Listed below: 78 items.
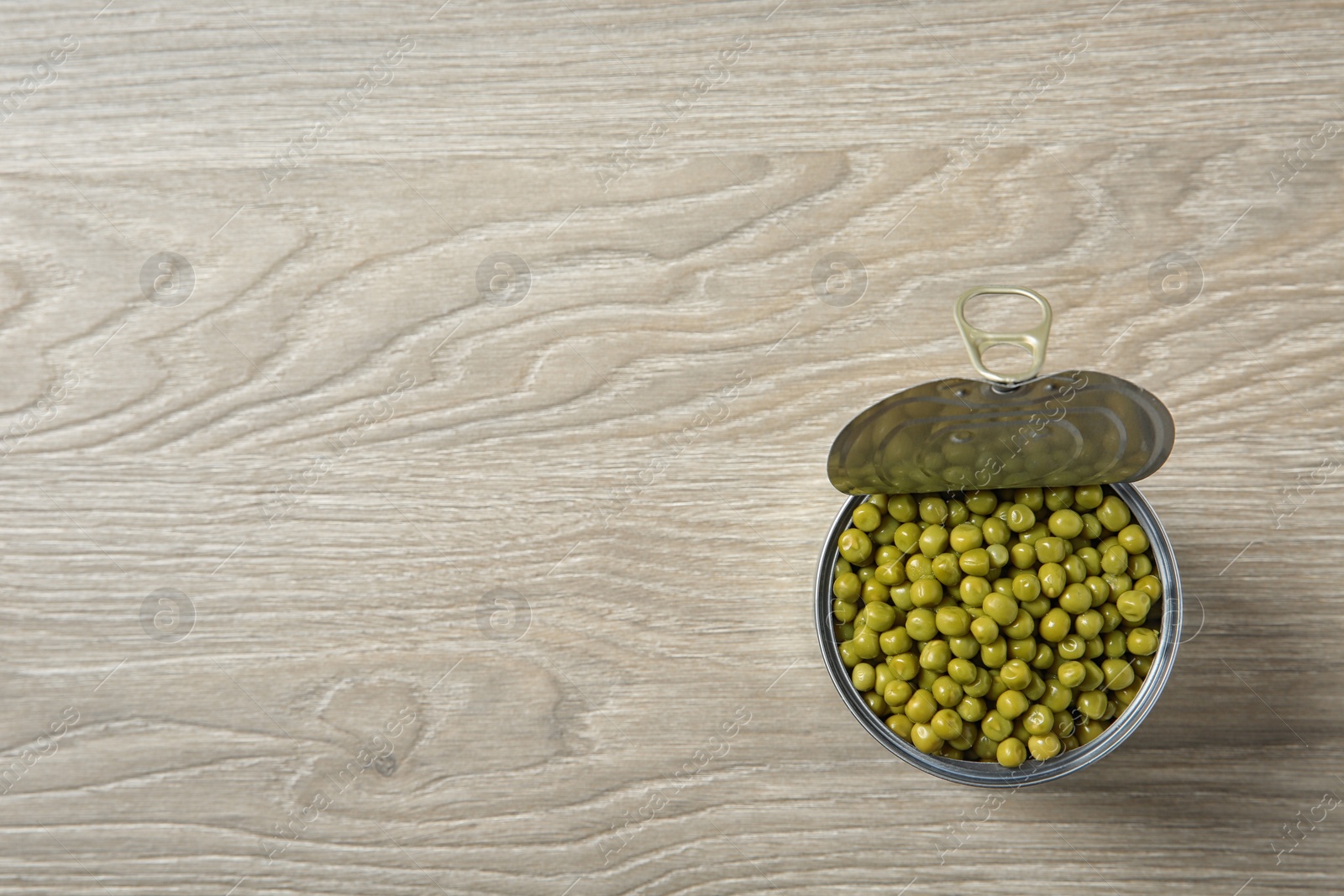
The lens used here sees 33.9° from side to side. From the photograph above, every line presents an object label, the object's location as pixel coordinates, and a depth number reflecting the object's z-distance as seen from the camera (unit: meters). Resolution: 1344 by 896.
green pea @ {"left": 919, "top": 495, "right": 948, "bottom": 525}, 0.47
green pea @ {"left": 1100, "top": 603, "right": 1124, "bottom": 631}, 0.47
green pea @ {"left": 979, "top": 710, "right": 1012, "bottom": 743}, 0.46
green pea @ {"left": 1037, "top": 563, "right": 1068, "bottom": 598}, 0.46
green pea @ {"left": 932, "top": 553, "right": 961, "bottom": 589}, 0.46
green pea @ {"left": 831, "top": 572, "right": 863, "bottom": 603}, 0.48
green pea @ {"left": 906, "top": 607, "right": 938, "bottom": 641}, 0.46
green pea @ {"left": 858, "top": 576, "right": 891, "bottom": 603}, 0.47
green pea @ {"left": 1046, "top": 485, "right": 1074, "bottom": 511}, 0.47
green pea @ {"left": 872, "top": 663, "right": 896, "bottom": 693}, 0.47
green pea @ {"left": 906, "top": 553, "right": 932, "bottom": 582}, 0.47
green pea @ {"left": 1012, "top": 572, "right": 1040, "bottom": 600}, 0.46
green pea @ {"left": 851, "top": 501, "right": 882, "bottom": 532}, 0.47
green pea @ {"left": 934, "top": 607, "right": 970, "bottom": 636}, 0.46
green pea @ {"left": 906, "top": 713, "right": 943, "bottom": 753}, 0.47
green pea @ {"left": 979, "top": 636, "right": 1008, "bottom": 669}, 0.46
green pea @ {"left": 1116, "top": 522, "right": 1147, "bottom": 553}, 0.47
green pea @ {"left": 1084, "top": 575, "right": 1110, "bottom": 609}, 0.46
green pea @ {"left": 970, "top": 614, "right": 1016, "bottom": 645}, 0.46
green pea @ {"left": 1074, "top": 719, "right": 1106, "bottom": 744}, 0.47
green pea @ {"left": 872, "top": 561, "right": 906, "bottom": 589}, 0.47
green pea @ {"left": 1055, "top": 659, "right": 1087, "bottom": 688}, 0.46
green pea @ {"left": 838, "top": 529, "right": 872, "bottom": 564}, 0.47
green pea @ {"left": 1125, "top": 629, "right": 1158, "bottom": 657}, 0.46
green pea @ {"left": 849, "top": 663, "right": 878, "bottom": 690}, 0.47
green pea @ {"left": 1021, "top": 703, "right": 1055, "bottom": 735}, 0.46
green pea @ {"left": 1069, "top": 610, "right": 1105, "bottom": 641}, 0.46
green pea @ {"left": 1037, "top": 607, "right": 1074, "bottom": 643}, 0.46
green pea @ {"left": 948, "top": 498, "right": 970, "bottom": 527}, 0.47
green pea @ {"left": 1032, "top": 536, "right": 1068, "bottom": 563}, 0.46
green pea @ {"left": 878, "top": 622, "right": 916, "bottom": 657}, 0.47
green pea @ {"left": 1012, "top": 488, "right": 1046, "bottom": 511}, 0.47
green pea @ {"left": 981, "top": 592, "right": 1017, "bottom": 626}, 0.46
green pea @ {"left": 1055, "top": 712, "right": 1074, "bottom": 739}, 0.47
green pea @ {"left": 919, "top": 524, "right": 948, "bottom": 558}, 0.47
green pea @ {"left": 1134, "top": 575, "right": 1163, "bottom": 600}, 0.46
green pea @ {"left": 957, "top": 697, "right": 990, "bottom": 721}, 0.47
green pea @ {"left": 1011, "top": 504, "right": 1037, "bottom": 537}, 0.47
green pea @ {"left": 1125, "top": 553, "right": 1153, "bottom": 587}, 0.47
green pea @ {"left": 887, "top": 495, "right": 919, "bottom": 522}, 0.47
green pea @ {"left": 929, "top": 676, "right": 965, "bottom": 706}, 0.46
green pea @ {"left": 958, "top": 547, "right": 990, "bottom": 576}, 0.46
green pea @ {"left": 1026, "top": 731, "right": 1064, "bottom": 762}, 0.46
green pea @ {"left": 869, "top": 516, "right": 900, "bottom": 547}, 0.48
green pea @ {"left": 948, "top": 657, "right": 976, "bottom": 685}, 0.46
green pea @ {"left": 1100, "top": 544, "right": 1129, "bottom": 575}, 0.47
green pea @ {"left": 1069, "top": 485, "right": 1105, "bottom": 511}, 0.47
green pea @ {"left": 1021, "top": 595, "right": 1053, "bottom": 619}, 0.46
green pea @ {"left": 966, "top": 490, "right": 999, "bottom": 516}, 0.47
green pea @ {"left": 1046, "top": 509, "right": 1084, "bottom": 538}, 0.47
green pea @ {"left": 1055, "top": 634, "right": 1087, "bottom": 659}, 0.46
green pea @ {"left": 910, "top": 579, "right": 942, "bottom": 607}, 0.46
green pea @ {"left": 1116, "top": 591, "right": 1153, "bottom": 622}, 0.46
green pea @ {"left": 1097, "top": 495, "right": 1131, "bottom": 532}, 0.47
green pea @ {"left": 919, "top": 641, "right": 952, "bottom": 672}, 0.46
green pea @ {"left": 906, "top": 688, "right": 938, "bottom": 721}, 0.47
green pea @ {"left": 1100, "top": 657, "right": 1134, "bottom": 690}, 0.47
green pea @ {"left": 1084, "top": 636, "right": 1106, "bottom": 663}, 0.46
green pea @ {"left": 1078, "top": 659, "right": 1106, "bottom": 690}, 0.46
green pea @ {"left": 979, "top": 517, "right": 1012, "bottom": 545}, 0.47
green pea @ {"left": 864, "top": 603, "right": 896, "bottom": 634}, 0.47
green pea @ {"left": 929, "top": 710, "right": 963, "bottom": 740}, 0.46
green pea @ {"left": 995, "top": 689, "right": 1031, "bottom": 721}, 0.46
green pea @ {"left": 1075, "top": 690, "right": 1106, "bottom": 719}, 0.46
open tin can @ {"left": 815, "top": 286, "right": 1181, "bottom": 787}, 0.45
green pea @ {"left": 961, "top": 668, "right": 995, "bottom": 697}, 0.46
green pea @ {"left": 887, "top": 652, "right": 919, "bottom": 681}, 0.47
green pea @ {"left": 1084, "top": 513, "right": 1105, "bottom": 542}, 0.47
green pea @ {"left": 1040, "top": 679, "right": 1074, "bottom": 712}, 0.46
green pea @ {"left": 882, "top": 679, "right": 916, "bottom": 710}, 0.47
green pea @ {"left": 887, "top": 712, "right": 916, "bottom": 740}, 0.47
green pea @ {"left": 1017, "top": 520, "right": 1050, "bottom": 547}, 0.47
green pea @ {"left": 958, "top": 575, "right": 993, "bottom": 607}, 0.46
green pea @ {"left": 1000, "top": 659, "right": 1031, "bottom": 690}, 0.46
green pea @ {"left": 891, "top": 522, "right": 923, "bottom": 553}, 0.47
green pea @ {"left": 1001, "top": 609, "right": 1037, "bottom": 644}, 0.46
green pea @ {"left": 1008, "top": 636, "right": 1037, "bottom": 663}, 0.46
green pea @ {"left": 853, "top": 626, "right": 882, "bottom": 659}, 0.47
